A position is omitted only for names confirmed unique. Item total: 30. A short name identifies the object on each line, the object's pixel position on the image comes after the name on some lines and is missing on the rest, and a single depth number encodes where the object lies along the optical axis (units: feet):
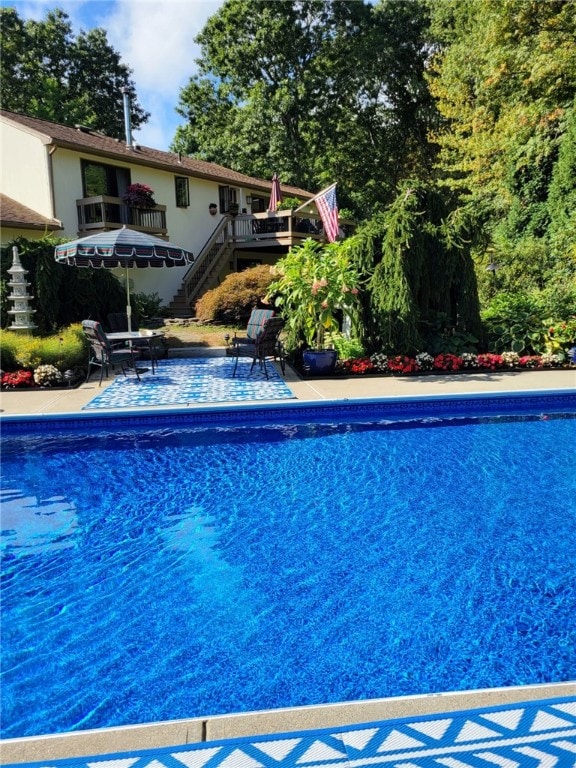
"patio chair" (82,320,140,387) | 32.53
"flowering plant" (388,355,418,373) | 35.70
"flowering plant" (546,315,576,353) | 38.22
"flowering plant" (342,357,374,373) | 35.88
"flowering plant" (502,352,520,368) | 37.09
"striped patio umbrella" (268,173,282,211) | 70.44
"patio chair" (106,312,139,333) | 43.83
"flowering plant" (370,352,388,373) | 36.22
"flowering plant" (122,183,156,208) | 63.26
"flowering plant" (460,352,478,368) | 36.91
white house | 60.03
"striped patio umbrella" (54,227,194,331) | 32.50
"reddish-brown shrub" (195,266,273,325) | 55.47
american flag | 38.83
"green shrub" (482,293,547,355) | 38.88
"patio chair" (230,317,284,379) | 35.17
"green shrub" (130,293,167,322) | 55.68
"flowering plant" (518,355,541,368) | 37.24
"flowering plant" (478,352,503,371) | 36.81
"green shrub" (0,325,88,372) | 33.78
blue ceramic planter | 34.88
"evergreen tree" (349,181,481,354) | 36.22
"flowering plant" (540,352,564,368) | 37.17
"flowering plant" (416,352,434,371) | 36.55
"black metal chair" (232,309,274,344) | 37.91
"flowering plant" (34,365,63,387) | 32.42
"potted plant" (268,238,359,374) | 34.14
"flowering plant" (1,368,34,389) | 31.81
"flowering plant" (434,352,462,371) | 36.60
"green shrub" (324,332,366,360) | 38.32
